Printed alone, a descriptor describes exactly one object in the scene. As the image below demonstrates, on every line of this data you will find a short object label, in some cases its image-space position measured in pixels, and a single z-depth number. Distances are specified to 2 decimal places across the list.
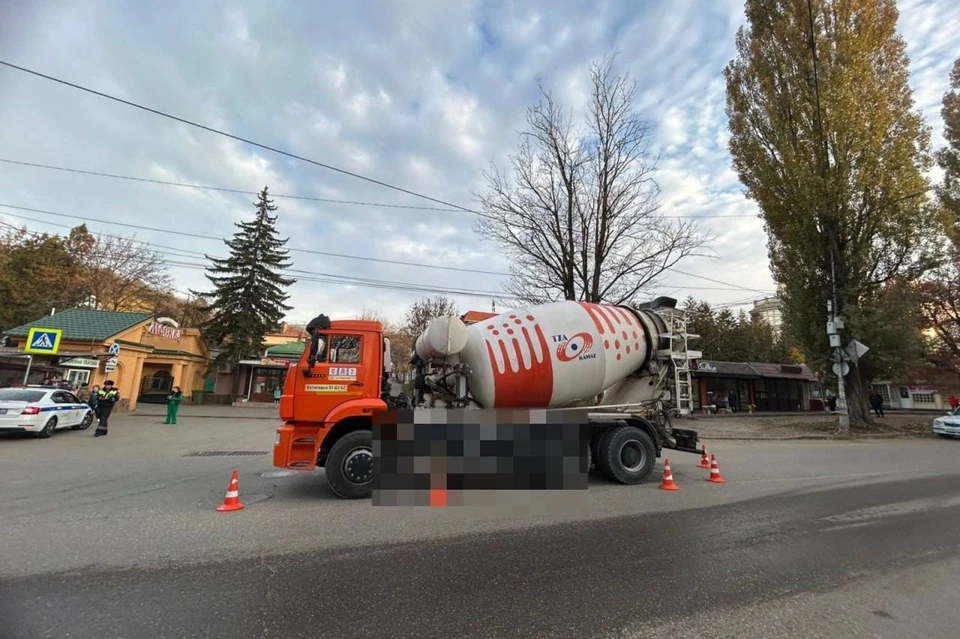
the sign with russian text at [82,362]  19.73
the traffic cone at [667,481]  7.25
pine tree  30.89
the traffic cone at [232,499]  5.88
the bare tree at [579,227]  17.95
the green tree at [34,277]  29.52
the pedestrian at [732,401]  28.03
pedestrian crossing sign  18.17
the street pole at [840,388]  17.64
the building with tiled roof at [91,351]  19.95
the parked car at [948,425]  17.25
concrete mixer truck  6.61
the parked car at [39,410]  12.61
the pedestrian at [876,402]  23.78
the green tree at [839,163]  18.09
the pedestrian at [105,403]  13.99
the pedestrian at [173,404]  18.30
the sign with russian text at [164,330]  25.43
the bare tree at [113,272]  31.13
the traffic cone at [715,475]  7.86
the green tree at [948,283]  21.66
